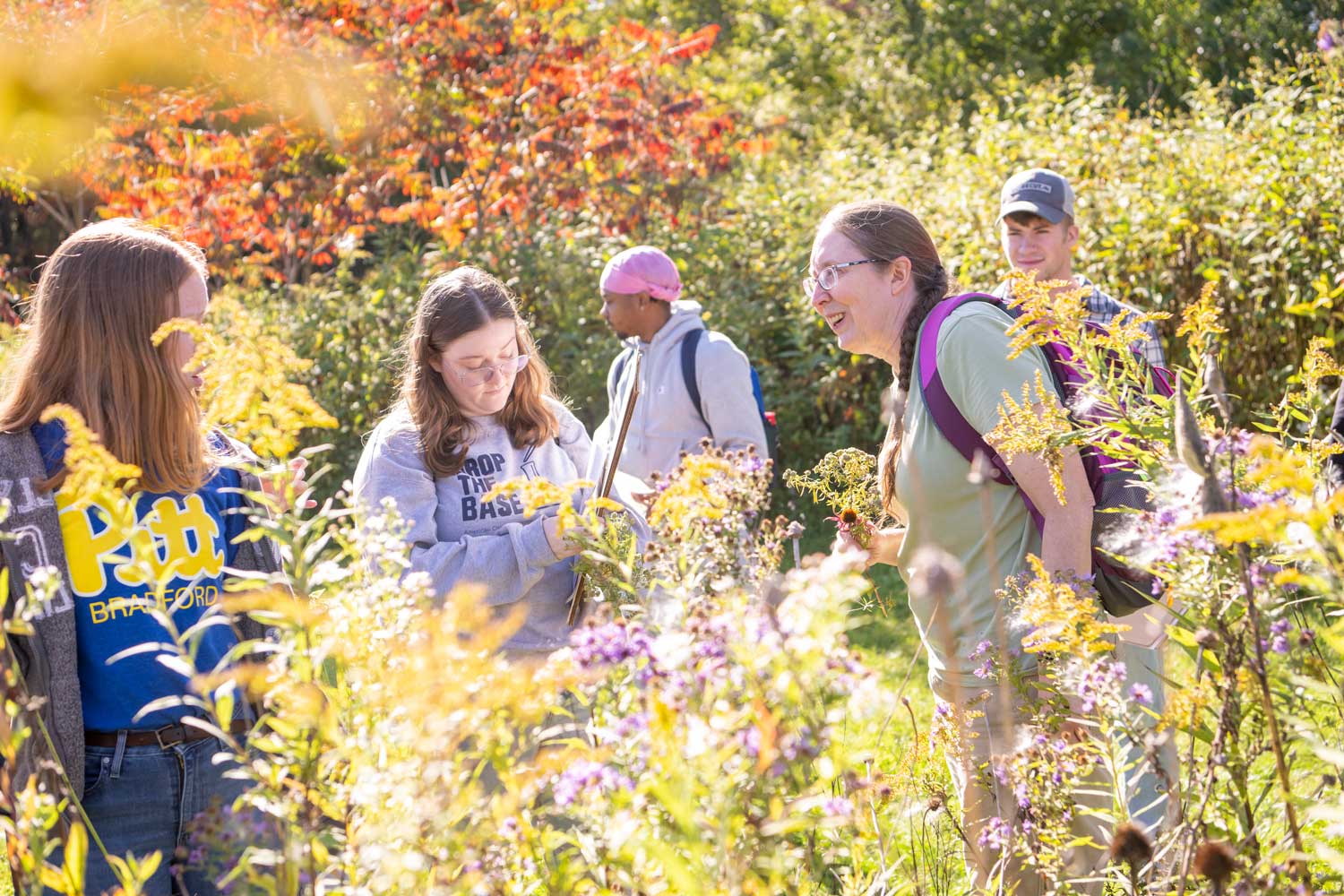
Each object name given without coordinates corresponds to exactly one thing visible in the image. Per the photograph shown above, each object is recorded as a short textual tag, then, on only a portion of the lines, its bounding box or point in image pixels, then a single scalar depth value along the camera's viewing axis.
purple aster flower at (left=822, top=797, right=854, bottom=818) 1.12
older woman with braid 2.29
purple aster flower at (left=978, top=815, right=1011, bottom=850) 1.54
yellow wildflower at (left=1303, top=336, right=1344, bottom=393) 1.55
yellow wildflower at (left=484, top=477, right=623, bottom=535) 1.53
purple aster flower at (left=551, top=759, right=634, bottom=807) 1.10
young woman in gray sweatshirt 2.75
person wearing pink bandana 4.39
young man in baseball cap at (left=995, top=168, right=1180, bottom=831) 3.99
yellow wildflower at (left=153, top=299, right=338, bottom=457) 1.29
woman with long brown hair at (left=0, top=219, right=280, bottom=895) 2.08
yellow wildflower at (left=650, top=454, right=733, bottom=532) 1.36
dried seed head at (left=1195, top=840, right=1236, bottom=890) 1.17
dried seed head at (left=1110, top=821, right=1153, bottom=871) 1.26
